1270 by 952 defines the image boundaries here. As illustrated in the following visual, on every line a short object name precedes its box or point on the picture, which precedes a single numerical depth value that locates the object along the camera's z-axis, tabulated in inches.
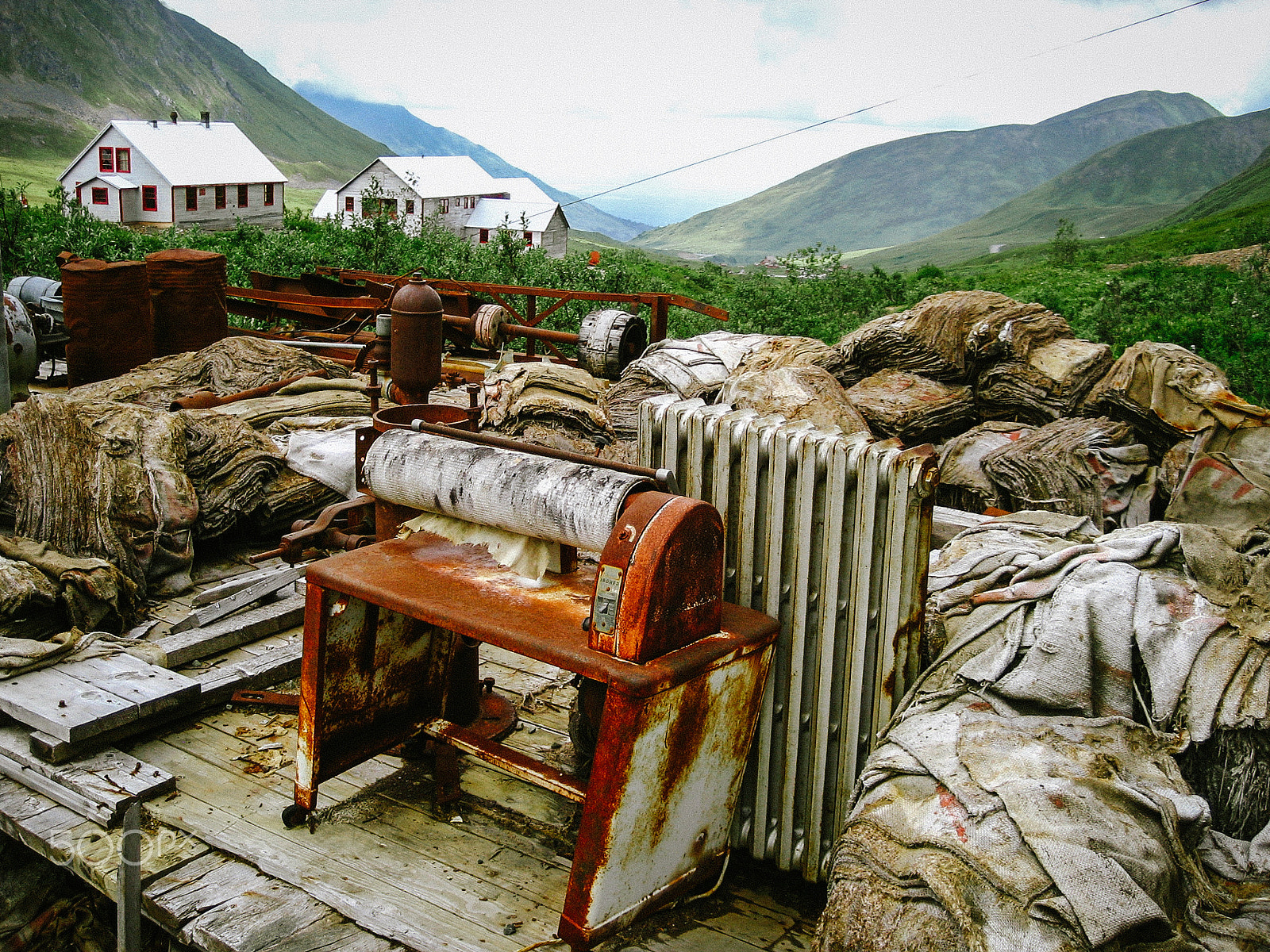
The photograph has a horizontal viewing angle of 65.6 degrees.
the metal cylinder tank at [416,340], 192.9
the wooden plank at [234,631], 186.4
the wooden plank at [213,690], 149.7
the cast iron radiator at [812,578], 116.7
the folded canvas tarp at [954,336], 255.1
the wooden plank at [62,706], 149.3
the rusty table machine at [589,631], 105.9
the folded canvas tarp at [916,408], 249.6
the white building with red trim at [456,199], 1908.2
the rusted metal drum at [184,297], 391.9
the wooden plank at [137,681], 160.1
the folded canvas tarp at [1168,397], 204.4
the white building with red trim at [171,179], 1782.7
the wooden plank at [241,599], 199.0
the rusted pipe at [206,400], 291.6
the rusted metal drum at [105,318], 357.4
